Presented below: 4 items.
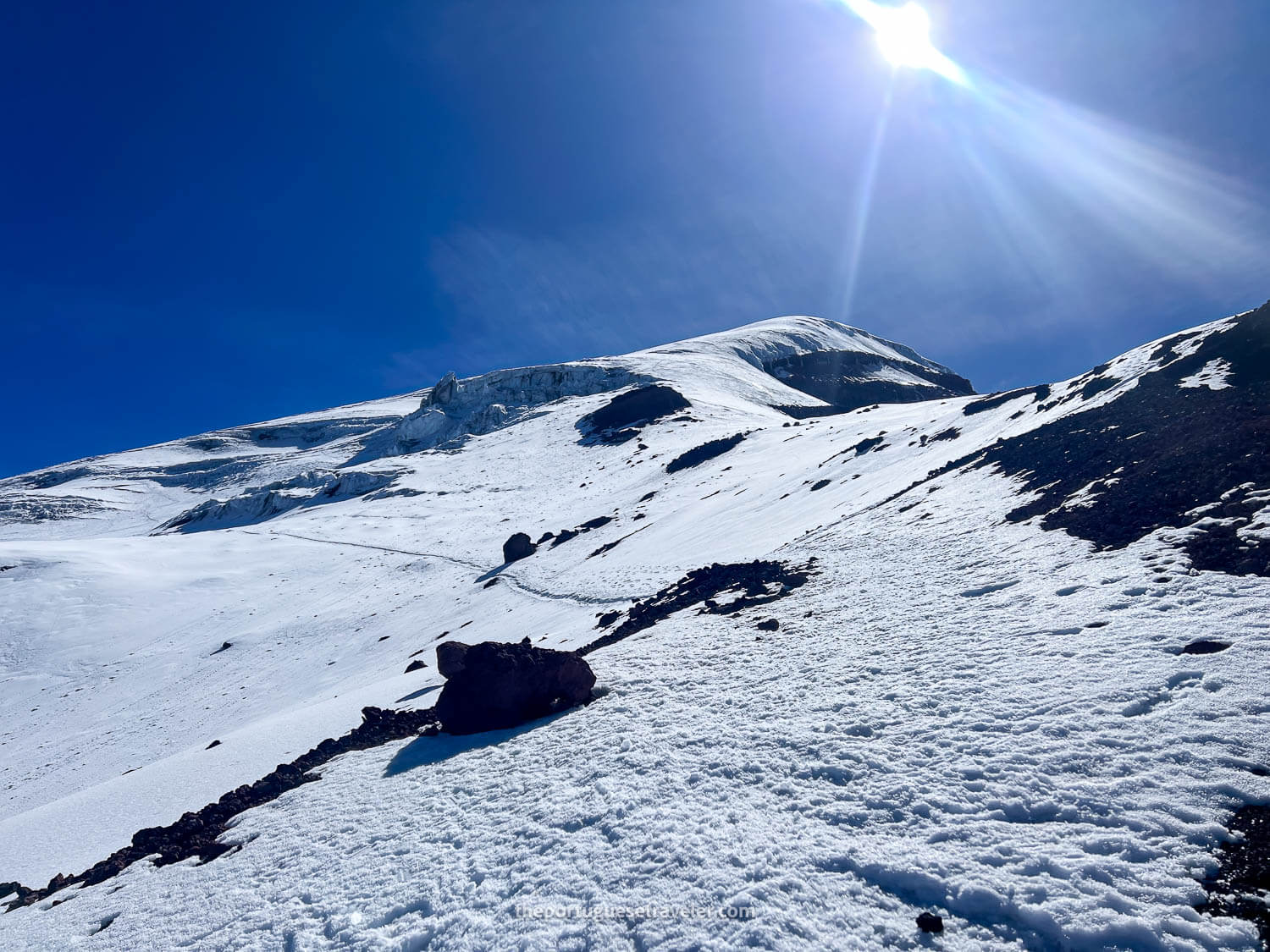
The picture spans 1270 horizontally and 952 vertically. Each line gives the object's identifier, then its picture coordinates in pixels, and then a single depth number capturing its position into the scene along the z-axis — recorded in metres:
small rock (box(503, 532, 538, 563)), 37.59
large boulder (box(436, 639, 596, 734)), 11.69
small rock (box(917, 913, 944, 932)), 5.25
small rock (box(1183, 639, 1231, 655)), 7.91
